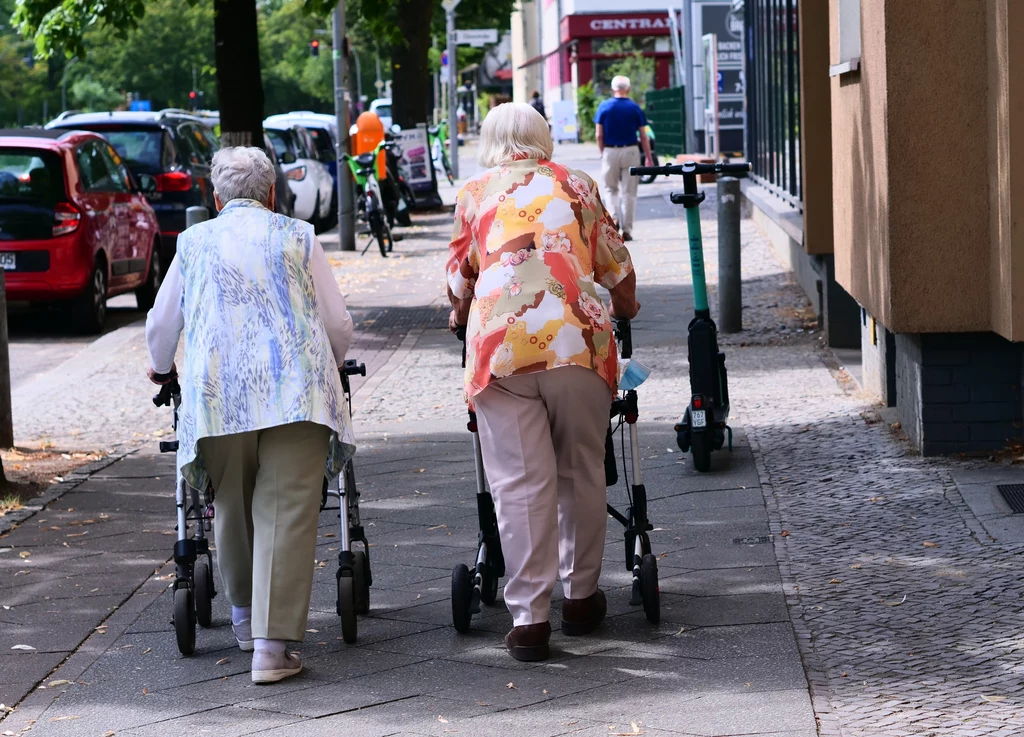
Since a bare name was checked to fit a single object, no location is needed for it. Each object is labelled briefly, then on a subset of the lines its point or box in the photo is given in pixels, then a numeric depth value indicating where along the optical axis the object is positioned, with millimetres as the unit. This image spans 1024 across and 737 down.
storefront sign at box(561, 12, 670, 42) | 59125
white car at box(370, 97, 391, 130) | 53794
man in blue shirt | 18469
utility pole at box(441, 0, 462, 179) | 37750
